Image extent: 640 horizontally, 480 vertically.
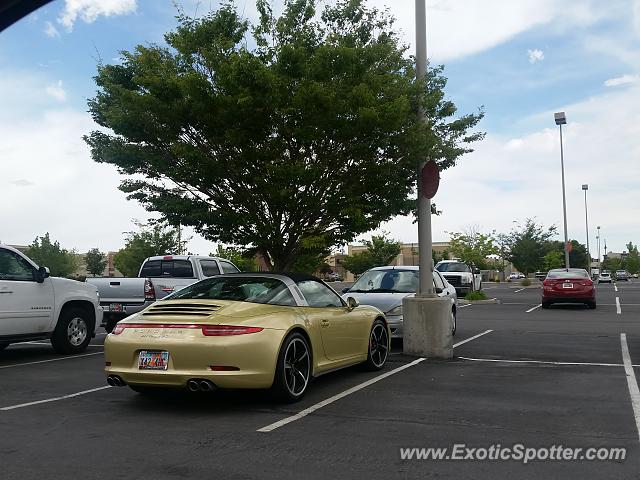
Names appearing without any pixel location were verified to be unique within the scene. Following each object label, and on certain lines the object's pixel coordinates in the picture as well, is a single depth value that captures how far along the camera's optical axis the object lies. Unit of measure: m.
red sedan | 23.27
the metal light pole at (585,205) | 64.38
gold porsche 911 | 6.29
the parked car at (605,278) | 71.00
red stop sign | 10.49
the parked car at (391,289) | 11.63
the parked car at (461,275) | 31.94
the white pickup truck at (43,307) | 10.15
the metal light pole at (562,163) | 39.53
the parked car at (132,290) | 13.40
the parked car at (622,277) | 86.50
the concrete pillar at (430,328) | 10.34
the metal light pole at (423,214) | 10.66
